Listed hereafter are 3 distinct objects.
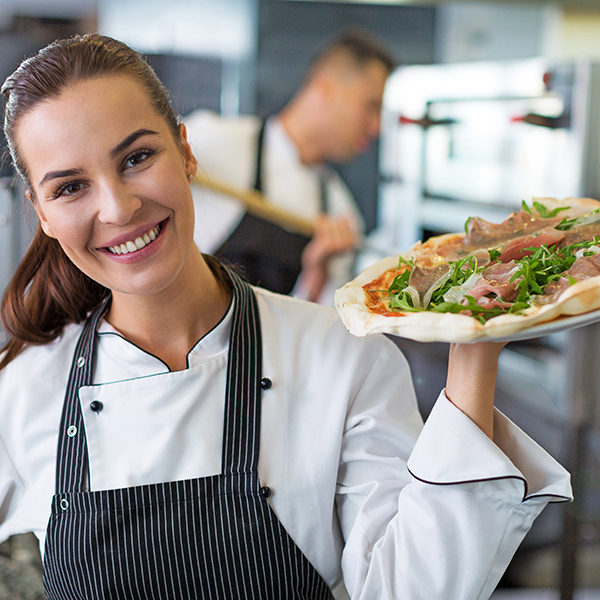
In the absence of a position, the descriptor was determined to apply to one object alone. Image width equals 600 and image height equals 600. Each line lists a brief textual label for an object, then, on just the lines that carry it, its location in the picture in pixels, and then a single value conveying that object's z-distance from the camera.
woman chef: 0.95
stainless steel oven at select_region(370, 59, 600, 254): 2.29
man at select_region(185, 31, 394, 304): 2.48
